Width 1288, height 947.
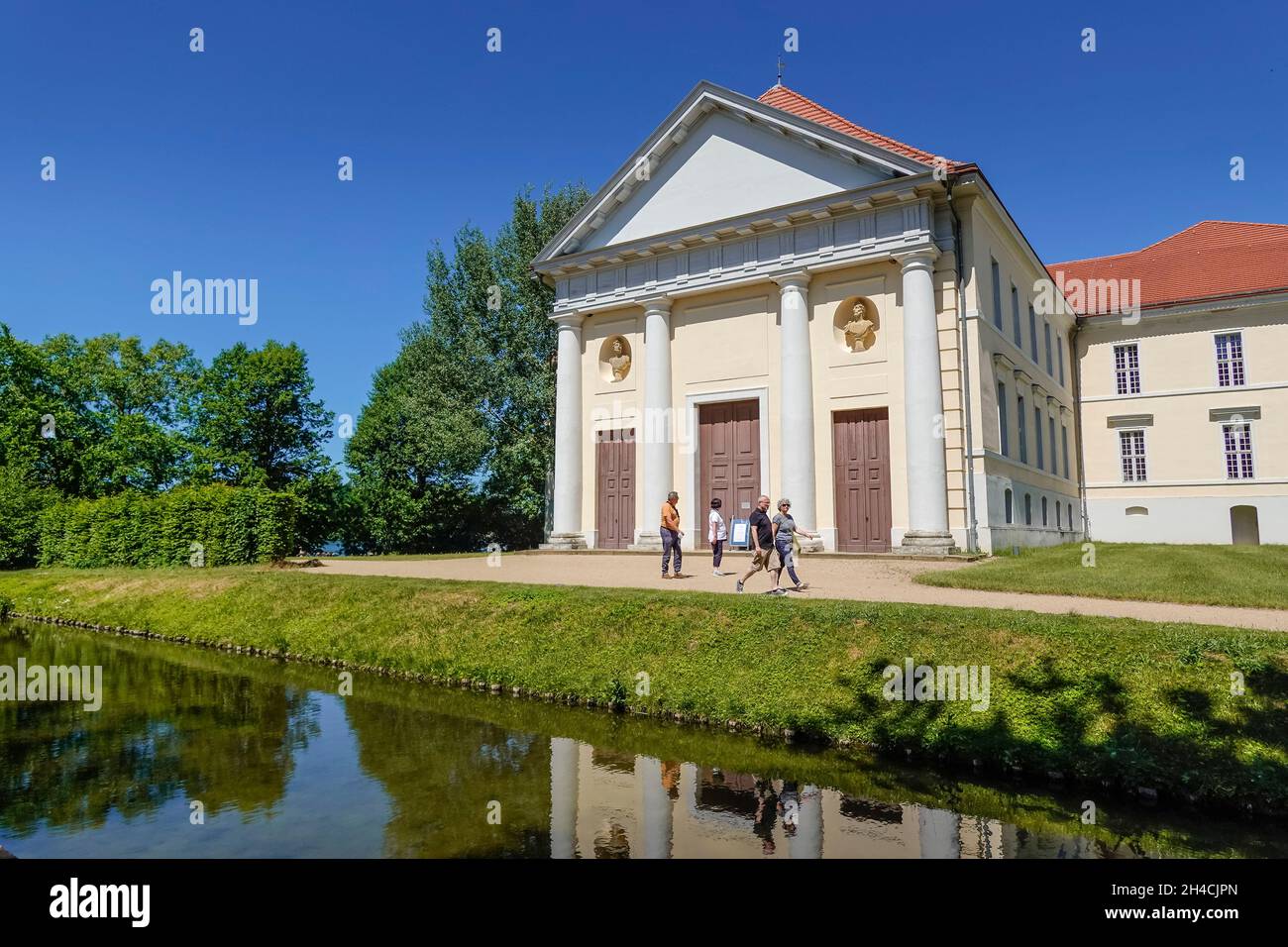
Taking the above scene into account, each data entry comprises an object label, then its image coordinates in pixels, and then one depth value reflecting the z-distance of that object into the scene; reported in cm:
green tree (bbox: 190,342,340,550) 3934
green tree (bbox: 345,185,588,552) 3497
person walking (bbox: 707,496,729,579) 1681
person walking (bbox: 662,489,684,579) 1639
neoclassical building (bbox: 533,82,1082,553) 2172
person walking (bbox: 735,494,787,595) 1359
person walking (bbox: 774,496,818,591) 1324
